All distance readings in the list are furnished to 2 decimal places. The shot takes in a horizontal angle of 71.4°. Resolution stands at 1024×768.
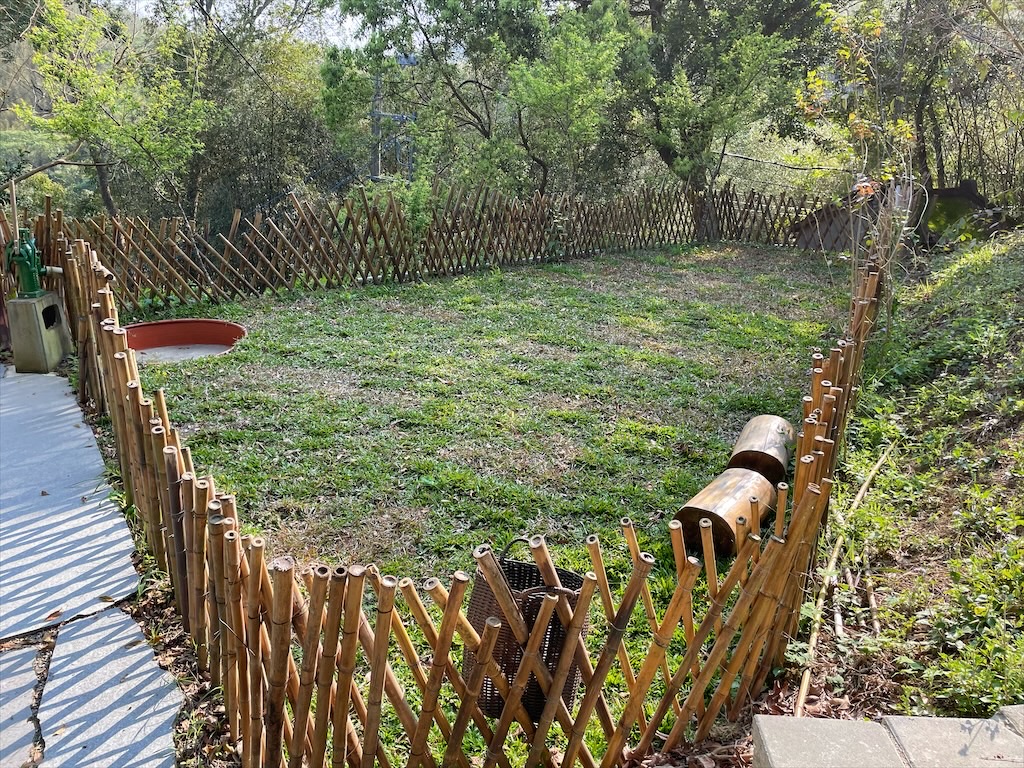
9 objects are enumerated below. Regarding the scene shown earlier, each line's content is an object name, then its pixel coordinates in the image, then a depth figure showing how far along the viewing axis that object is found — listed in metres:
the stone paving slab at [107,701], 1.74
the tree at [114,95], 7.21
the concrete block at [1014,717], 1.47
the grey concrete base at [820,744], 1.35
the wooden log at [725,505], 2.76
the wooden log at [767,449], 3.26
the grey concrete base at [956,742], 1.36
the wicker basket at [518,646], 1.58
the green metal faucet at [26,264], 4.43
